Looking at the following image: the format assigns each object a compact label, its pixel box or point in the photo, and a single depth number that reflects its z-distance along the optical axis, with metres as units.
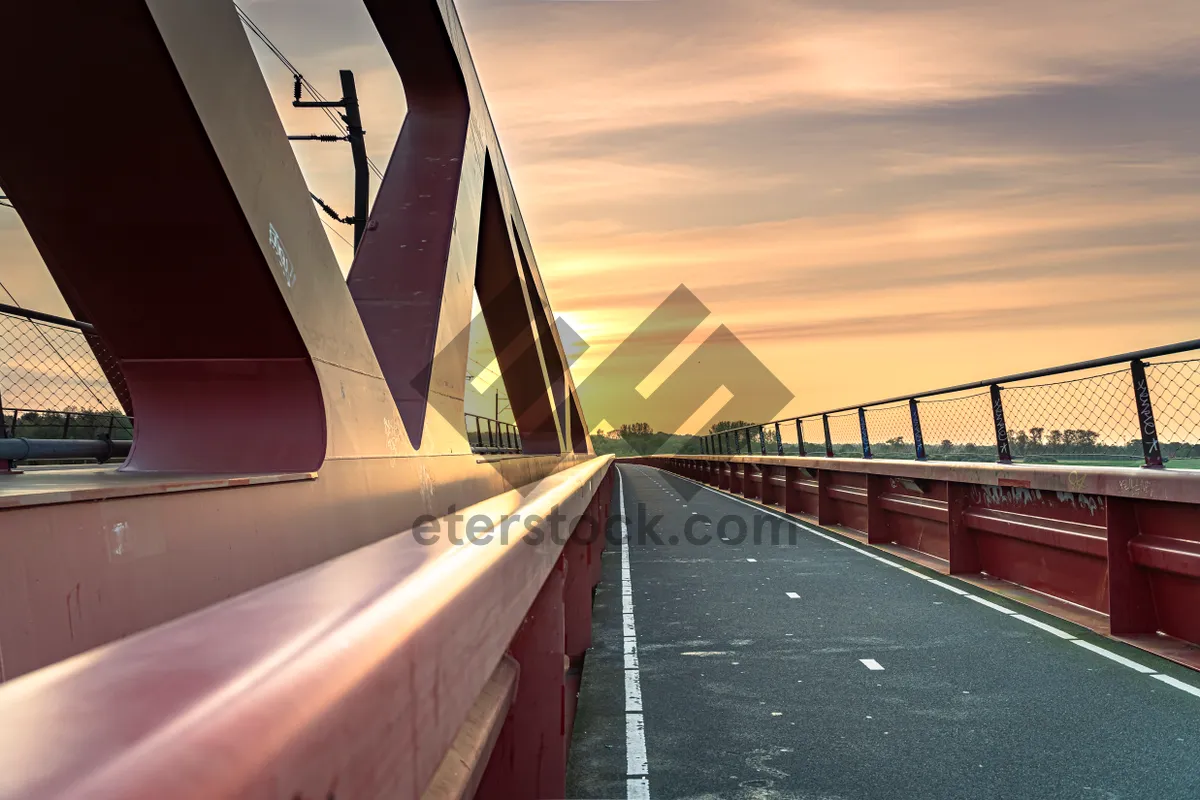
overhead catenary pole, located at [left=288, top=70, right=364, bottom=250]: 24.33
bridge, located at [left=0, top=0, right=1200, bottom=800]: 0.92
